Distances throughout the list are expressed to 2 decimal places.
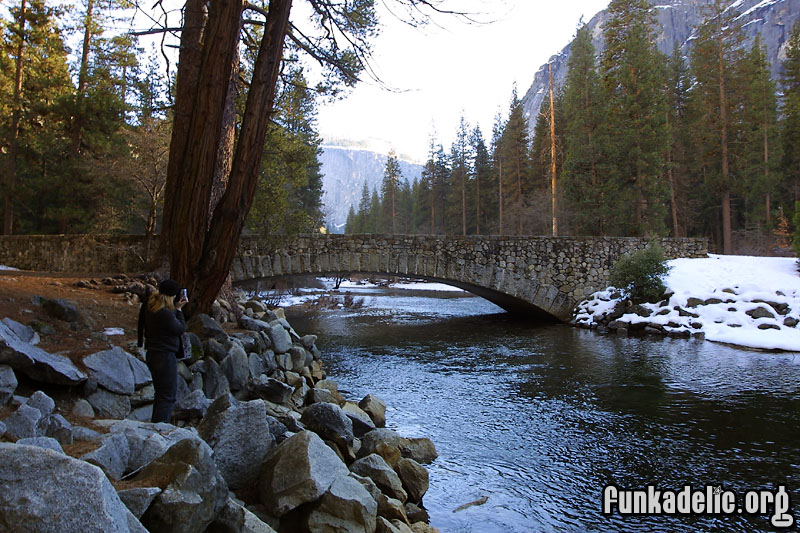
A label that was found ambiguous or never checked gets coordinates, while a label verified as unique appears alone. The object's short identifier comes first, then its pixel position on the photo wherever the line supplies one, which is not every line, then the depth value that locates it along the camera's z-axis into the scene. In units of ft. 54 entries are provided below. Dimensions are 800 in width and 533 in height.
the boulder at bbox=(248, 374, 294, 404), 21.89
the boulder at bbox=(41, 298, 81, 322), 19.22
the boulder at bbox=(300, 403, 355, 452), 17.66
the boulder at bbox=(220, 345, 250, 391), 22.18
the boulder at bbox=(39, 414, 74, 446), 10.65
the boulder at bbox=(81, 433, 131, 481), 9.45
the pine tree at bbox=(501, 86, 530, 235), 130.41
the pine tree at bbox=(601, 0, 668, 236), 81.00
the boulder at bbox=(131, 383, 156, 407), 16.81
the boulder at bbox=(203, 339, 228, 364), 22.13
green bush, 54.65
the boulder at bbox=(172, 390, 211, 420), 16.66
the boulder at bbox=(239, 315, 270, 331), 28.17
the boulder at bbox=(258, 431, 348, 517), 11.72
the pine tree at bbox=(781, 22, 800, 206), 99.86
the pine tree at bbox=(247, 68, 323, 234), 49.37
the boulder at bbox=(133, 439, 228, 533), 8.44
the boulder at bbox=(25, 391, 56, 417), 11.51
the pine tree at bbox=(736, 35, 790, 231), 96.50
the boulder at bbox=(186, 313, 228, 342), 23.06
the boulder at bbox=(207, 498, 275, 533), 9.48
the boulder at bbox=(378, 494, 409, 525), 13.75
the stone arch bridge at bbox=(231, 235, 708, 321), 55.06
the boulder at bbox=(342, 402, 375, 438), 20.45
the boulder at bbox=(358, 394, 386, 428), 23.71
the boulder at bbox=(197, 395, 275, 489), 12.61
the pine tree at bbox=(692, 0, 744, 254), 96.22
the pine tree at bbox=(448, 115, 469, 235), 147.74
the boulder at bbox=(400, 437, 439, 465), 19.67
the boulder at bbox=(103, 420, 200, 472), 10.61
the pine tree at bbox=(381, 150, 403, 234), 184.34
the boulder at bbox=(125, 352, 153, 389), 17.20
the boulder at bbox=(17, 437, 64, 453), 8.71
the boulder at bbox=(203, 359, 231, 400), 20.86
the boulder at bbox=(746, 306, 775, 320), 47.70
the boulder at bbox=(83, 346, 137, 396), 15.71
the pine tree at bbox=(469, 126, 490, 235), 149.28
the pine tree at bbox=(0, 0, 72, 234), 69.51
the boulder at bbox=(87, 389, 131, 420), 14.96
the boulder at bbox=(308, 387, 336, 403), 23.78
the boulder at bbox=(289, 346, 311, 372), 29.73
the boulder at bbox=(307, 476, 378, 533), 11.63
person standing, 15.57
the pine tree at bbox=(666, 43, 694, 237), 102.63
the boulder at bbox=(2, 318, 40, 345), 15.94
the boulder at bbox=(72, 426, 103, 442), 10.94
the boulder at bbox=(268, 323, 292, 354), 28.66
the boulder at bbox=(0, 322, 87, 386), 13.28
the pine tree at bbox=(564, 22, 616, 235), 85.56
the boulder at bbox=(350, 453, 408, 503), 15.44
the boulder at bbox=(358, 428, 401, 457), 18.07
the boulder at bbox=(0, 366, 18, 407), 11.89
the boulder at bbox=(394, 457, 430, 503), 16.51
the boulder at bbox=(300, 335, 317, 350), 33.75
